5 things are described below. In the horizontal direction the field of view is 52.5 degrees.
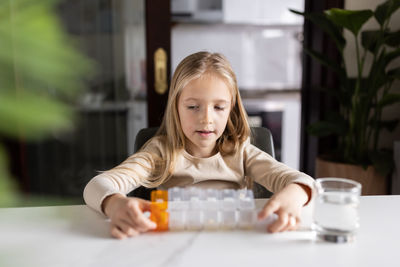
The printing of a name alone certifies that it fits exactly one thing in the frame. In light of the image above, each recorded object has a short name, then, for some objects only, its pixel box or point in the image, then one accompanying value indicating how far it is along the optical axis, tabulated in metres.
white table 0.64
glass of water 0.72
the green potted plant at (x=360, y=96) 2.12
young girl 1.12
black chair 1.40
